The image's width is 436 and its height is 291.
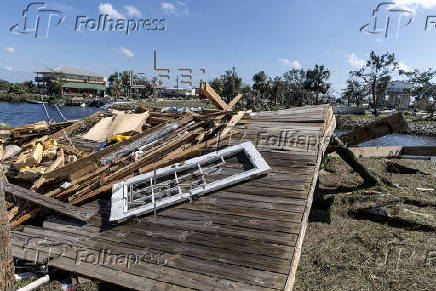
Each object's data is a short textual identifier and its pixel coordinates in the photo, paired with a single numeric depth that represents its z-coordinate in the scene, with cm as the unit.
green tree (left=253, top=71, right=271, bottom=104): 8112
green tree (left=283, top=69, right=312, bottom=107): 8303
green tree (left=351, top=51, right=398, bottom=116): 6904
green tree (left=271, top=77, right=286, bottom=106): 8131
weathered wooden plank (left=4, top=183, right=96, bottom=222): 654
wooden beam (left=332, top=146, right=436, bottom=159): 1199
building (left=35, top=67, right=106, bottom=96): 12155
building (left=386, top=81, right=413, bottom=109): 10704
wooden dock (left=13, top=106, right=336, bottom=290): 462
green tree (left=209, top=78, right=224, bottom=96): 8425
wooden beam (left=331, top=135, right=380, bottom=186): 1032
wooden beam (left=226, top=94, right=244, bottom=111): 1247
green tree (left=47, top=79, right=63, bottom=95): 10391
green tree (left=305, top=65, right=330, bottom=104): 8581
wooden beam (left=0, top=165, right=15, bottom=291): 384
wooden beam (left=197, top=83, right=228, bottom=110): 1106
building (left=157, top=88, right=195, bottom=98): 14351
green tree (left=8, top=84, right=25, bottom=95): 11194
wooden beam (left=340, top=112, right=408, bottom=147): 920
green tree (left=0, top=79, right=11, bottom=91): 14075
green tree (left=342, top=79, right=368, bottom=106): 8498
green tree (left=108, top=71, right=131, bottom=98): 12284
